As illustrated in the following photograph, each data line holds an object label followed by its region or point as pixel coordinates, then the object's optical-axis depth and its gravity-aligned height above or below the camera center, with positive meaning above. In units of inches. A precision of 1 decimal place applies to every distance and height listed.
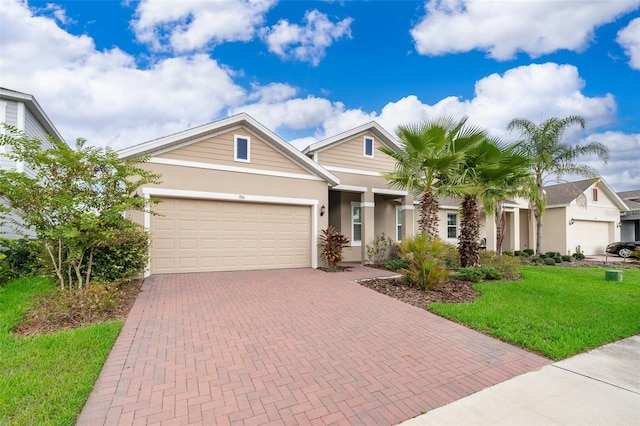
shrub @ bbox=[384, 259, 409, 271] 454.9 -64.7
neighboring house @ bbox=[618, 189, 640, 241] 940.6 -4.7
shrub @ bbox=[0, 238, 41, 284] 318.1 -44.4
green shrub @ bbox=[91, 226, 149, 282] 298.5 -36.0
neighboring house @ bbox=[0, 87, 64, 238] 373.7 +140.9
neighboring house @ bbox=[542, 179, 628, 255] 775.7 +16.5
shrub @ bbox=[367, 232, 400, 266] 524.7 -49.7
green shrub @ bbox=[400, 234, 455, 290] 308.7 -42.0
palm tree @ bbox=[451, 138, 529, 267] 389.1 +60.0
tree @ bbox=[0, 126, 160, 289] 224.2 +21.1
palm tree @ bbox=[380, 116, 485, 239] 362.9 +87.6
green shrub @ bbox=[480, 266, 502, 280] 370.0 -62.2
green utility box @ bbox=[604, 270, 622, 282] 373.1 -65.1
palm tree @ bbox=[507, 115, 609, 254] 620.4 +151.7
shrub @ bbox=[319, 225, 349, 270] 446.0 -36.9
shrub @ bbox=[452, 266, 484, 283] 360.2 -62.5
